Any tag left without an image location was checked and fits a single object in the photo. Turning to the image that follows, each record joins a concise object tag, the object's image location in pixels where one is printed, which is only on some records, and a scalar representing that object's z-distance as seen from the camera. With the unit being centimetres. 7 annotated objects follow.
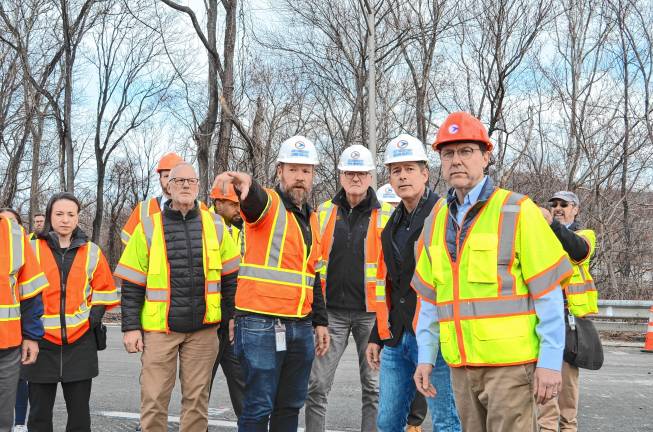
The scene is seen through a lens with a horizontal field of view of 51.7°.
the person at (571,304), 525
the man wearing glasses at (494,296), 305
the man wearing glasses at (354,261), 537
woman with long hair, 480
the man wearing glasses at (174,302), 481
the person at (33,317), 432
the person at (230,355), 519
